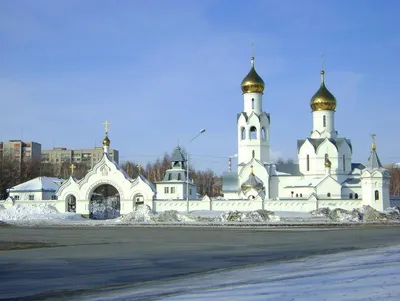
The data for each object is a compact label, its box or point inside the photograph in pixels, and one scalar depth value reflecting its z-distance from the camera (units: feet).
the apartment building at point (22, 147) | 490.49
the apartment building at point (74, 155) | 517.55
